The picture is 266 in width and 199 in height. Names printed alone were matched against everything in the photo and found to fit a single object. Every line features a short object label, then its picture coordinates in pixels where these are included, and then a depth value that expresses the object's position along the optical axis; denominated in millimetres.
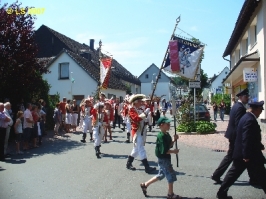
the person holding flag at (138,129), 6001
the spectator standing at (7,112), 8051
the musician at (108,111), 9497
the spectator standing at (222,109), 19200
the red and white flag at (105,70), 11367
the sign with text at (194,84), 12213
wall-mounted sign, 11968
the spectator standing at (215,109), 19655
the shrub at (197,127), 11968
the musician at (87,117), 10298
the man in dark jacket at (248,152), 4068
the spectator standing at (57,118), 12364
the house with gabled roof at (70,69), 25849
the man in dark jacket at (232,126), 4841
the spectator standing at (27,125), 9069
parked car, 14352
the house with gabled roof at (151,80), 57250
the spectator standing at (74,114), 13473
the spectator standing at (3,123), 7785
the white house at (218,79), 57950
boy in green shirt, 4412
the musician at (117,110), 14864
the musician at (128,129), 10069
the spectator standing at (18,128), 8667
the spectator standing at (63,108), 13148
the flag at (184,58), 9040
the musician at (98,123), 7640
